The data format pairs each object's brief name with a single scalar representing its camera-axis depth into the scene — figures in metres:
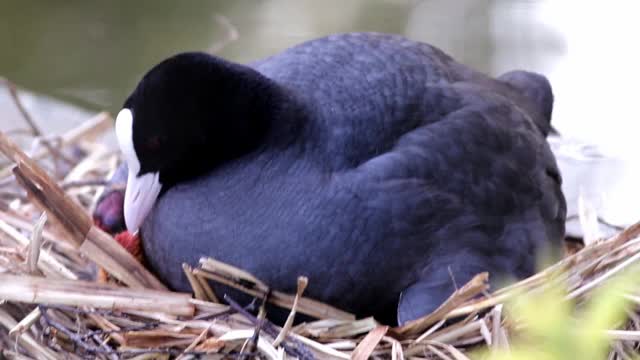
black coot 3.51
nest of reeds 3.48
